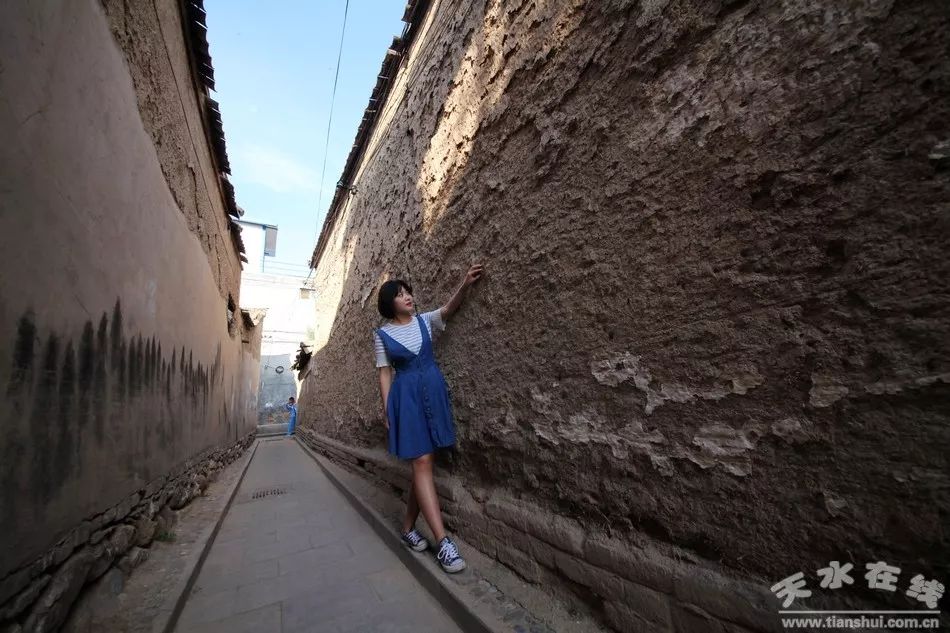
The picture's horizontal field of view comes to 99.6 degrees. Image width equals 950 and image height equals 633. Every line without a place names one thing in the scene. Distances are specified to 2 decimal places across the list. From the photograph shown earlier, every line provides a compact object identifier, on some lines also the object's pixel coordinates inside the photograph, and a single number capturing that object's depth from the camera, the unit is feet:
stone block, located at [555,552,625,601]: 4.81
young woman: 7.59
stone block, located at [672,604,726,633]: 3.82
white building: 87.04
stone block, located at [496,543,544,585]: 6.02
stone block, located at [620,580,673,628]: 4.25
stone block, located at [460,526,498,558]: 6.95
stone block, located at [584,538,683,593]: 4.31
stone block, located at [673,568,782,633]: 3.50
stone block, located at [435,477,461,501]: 8.13
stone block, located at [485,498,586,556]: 5.47
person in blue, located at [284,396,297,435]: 55.57
